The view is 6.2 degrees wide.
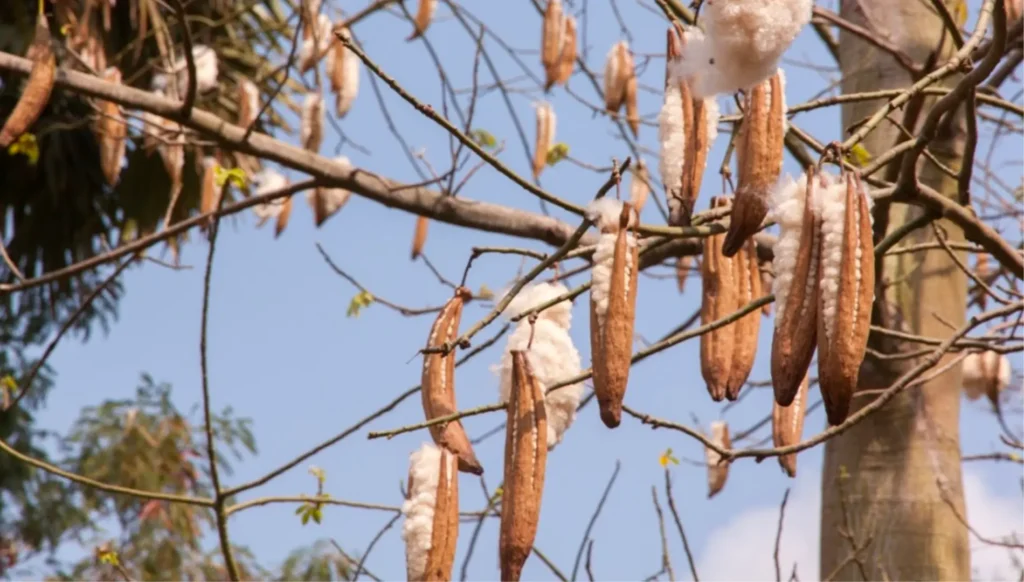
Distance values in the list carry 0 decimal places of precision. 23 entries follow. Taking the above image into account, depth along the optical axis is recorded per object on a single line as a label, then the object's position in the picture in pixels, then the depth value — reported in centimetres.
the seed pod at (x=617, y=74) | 1164
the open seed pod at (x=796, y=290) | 627
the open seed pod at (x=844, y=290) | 623
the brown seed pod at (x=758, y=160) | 639
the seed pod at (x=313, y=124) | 1235
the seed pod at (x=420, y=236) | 1131
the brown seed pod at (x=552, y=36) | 1190
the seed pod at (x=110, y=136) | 1156
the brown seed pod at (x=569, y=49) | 1225
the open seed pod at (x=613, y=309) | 637
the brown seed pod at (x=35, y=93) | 844
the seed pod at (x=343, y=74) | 1285
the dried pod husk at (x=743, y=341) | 661
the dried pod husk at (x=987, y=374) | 1045
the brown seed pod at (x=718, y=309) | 661
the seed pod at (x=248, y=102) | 1400
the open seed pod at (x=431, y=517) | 648
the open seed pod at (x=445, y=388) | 656
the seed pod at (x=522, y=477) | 638
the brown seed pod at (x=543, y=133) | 1202
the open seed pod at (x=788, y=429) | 684
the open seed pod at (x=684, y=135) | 657
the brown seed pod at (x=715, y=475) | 1029
